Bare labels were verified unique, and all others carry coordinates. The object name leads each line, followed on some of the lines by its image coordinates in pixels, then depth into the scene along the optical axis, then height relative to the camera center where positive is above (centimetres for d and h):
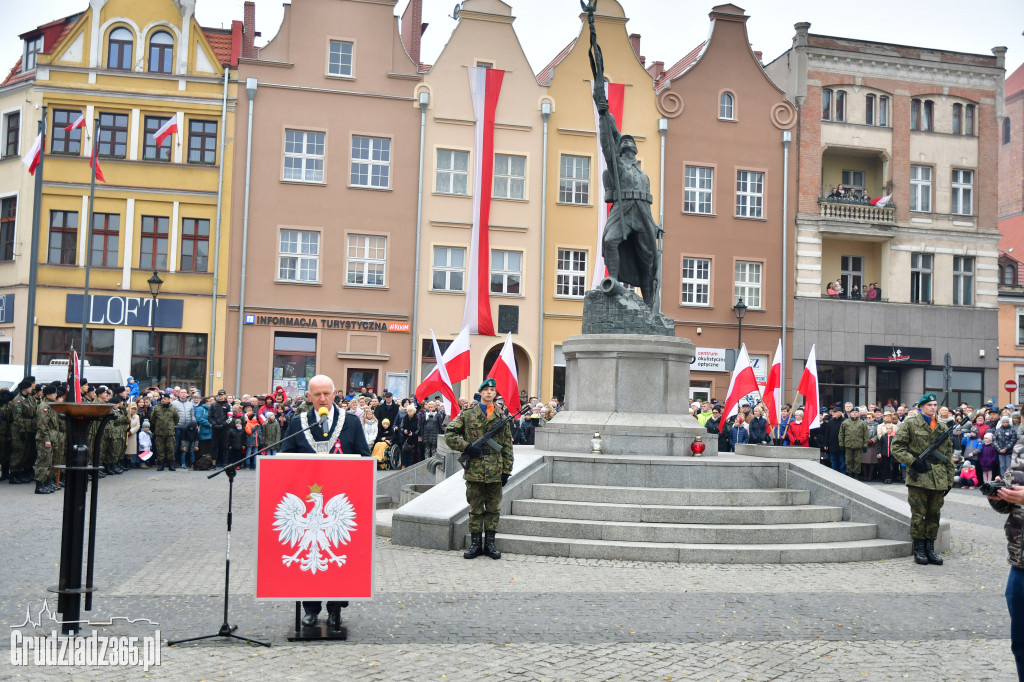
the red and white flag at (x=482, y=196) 3183 +621
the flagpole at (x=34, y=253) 2470 +298
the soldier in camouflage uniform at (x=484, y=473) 1076 -90
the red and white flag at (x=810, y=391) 1900 +16
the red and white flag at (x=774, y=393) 2042 +11
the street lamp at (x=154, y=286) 2787 +255
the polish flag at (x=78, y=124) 2866 +709
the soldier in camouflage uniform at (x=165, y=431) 2191 -114
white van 2483 +0
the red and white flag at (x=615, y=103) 3403 +981
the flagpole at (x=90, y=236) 2697 +398
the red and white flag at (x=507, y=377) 1708 +21
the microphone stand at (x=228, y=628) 679 -174
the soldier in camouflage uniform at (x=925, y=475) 1135 -80
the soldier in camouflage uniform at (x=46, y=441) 1645 -110
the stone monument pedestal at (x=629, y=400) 1366 -9
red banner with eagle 699 -100
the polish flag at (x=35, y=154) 2577 +556
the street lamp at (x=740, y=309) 3244 +283
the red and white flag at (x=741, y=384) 1820 +24
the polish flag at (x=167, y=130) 2909 +711
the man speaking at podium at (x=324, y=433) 731 -37
